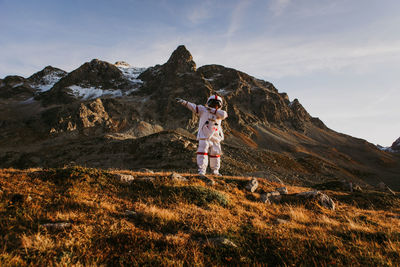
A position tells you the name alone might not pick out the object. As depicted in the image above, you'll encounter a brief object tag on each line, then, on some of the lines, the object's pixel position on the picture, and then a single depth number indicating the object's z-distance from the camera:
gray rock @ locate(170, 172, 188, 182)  7.14
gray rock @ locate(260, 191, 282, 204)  7.08
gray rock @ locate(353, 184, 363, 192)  12.40
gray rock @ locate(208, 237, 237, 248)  3.28
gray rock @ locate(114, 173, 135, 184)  6.41
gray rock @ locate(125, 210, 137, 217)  4.25
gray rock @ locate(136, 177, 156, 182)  6.57
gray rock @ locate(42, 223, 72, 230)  3.30
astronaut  10.11
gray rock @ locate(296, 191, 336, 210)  7.06
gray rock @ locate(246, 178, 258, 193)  7.77
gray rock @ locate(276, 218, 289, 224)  4.81
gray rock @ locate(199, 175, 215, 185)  7.57
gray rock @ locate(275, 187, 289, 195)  8.04
